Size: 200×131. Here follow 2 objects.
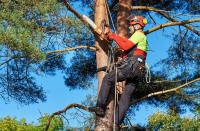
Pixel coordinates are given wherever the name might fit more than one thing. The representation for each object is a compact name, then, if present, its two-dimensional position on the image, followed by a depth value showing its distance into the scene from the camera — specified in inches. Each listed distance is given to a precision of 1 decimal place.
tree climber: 288.1
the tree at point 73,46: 328.2
